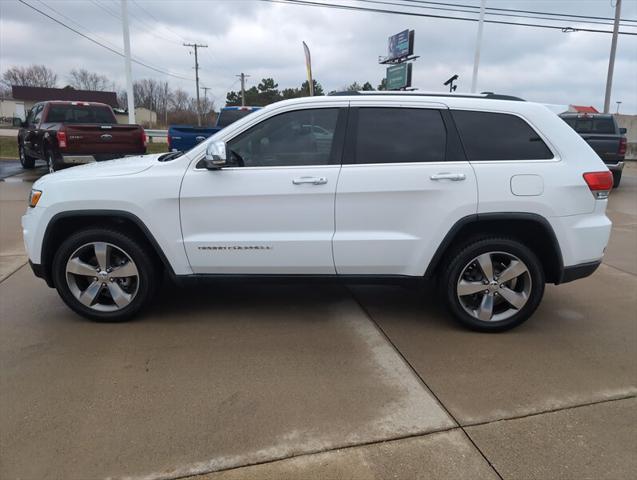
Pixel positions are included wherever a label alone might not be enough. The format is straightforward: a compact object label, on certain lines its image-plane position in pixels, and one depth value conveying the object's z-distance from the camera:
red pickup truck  10.72
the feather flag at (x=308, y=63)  19.82
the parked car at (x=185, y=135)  11.31
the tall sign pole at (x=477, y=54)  19.55
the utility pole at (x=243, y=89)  65.33
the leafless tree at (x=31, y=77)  83.81
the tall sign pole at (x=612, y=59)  24.75
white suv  3.70
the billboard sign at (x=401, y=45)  27.77
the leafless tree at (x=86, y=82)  82.49
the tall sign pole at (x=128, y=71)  19.52
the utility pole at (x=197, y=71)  64.55
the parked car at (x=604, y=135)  11.77
